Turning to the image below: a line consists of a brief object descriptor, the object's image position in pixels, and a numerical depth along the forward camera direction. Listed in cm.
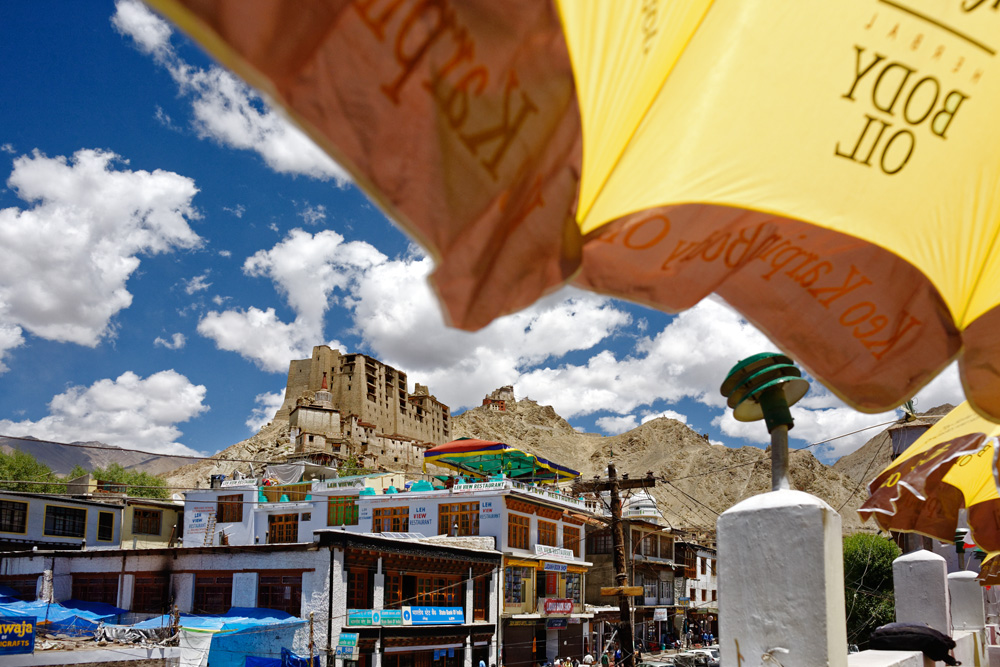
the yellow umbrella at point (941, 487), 638
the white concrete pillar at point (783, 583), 308
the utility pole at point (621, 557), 2694
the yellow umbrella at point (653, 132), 163
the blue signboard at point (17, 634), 1978
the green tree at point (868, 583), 3309
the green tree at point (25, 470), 6588
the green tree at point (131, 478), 7067
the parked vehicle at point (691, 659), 3019
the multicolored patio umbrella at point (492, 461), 3997
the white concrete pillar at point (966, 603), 949
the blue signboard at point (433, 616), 2625
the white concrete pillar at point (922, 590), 771
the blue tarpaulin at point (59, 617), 2473
